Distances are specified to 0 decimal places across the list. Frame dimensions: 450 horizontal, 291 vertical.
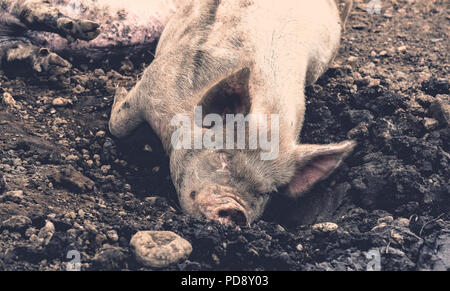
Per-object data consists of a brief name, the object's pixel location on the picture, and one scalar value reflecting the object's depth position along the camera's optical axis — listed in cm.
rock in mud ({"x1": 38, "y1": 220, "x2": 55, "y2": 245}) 368
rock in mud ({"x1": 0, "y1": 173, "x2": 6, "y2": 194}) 400
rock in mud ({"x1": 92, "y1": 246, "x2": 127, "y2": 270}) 363
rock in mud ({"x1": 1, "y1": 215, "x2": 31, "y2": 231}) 372
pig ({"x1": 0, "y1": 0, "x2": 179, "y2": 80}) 521
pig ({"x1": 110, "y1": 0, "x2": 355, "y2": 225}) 397
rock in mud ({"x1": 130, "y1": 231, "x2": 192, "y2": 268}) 364
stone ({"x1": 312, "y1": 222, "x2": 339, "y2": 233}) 414
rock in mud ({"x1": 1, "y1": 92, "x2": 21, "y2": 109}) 478
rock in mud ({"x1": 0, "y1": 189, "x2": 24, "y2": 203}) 392
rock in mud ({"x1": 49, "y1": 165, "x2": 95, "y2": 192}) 421
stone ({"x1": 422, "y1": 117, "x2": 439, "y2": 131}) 475
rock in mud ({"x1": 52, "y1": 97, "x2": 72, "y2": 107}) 490
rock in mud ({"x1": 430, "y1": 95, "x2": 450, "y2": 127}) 473
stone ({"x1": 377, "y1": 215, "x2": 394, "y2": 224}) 420
